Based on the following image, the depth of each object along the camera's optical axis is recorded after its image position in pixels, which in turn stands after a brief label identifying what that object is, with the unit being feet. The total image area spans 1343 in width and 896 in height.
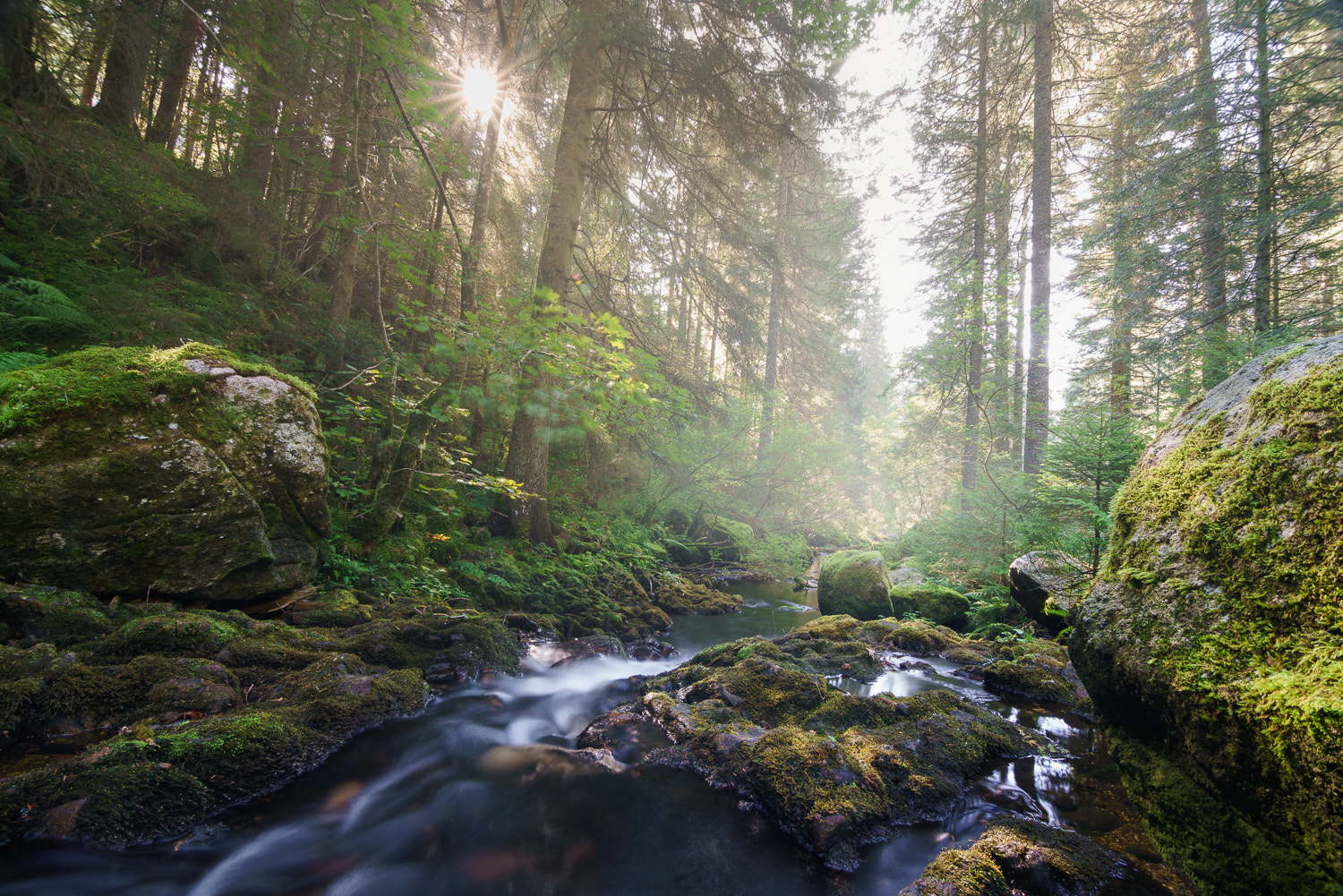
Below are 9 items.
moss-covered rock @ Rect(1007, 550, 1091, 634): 19.94
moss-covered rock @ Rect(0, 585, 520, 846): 7.19
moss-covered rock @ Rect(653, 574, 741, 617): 27.25
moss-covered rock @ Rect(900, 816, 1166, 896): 7.28
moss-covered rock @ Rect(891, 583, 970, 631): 26.00
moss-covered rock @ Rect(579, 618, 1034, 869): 9.25
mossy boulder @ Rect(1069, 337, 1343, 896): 5.16
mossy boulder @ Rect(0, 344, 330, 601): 10.37
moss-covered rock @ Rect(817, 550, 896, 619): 27.71
